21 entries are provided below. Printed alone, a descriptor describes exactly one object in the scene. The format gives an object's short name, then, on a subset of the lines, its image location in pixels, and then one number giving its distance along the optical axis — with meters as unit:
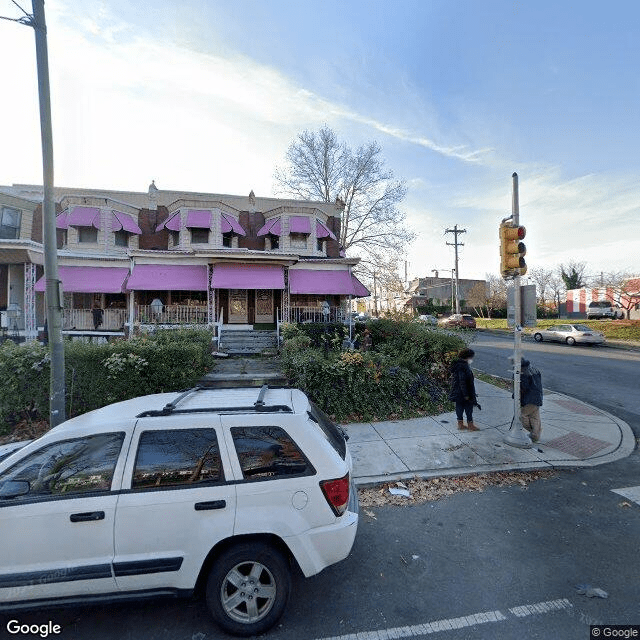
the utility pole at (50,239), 4.90
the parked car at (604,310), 41.47
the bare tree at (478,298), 48.72
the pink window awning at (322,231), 18.48
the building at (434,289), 69.06
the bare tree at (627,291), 32.58
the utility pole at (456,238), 37.34
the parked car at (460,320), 32.23
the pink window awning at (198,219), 16.92
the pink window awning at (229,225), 17.39
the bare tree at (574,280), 53.34
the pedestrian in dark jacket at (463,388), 6.69
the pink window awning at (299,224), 18.03
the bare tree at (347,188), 27.03
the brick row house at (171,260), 14.27
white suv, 2.42
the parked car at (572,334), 22.19
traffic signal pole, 6.05
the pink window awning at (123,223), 16.80
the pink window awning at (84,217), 15.95
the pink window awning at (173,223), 17.02
